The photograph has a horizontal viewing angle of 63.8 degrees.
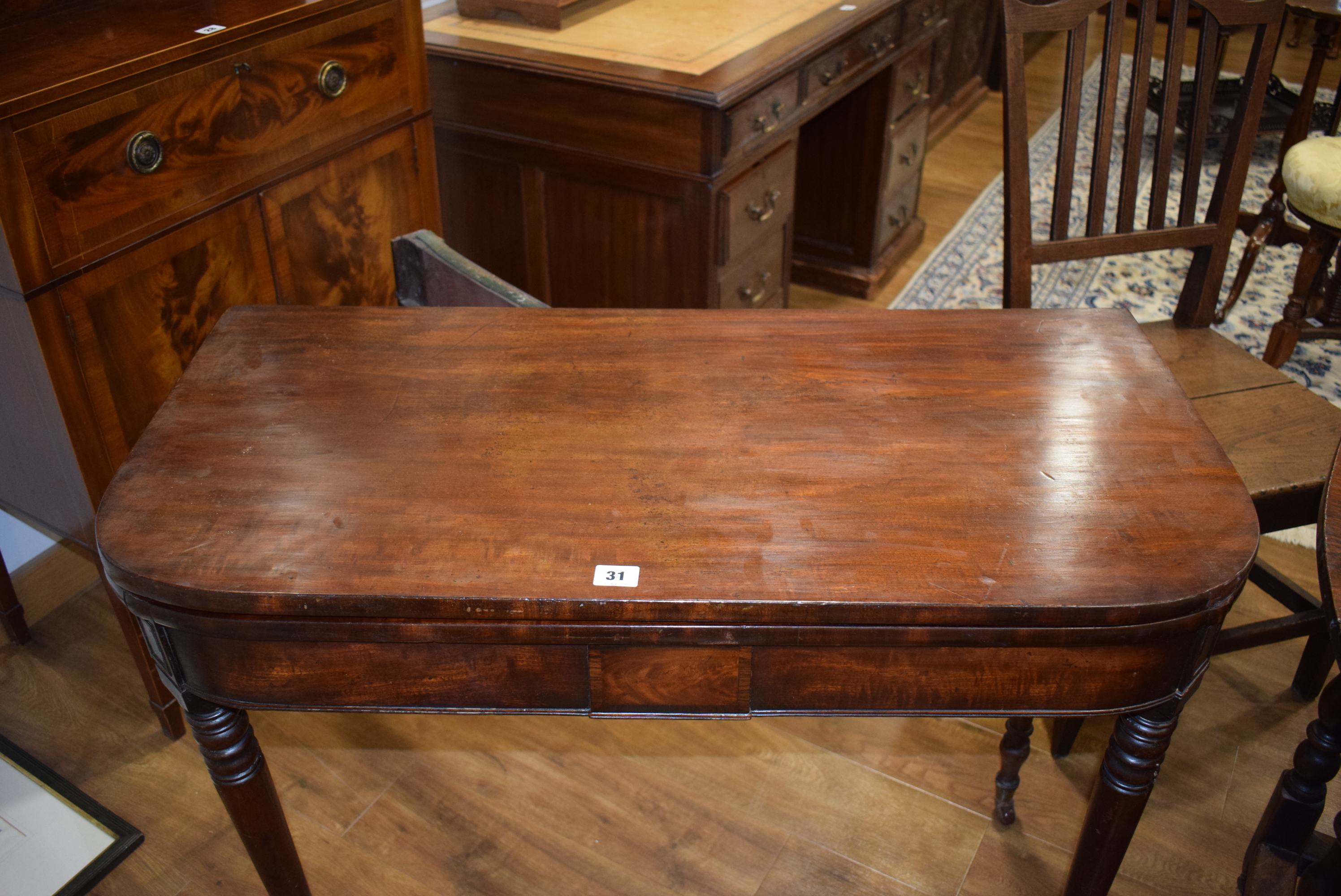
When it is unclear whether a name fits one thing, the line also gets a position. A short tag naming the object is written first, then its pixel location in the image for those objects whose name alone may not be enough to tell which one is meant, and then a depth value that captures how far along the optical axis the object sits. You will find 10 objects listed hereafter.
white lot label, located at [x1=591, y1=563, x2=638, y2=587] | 1.00
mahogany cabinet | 1.44
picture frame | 1.73
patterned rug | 3.21
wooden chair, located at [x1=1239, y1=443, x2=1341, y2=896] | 1.40
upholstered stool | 2.66
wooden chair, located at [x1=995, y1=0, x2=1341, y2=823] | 1.73
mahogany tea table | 1.00
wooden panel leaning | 1.57
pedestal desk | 2.31
